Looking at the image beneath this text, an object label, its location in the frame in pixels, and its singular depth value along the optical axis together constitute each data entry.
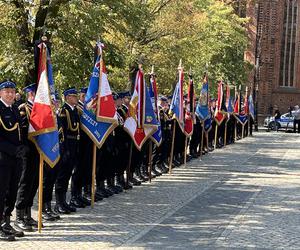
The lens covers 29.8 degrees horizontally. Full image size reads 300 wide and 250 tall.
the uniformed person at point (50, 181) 8.16
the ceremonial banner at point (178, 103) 14.06
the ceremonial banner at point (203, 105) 17.45
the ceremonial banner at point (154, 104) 12.35
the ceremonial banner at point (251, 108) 28.12
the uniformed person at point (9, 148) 6.77
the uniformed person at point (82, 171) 9.36
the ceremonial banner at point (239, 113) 25.38
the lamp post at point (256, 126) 37.96
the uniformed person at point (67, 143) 8.60
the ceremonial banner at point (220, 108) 20.84
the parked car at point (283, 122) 37.17
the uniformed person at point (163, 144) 13.84
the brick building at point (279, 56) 48.91
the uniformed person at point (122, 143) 11.02
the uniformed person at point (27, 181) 7.46
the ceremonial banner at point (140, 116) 11.22
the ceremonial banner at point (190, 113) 15.16
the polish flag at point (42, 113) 7.32
